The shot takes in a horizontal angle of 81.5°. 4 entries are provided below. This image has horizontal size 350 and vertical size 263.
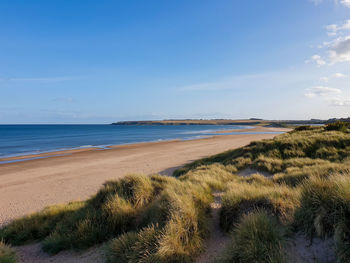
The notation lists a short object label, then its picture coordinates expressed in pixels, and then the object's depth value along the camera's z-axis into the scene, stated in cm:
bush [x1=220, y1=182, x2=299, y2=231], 414
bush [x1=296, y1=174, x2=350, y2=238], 317
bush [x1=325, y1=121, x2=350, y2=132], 1928
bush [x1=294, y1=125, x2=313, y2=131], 2392
